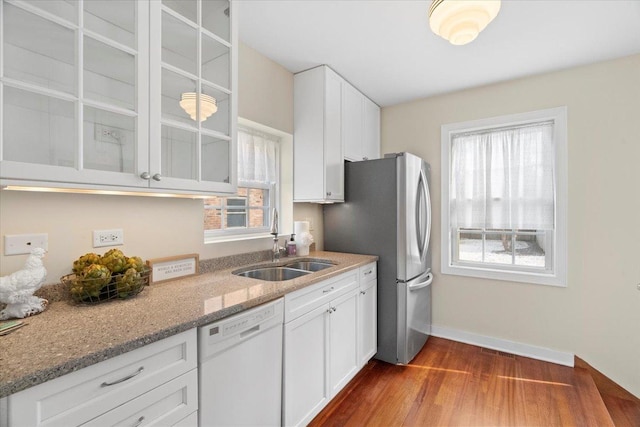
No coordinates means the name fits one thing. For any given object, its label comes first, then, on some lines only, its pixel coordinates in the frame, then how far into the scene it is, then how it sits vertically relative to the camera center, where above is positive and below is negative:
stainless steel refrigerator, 2.50 -0.20
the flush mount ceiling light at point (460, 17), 1.22 +0.85
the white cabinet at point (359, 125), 2.80 +0.91
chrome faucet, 2.31 -0.18
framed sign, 1.59 -0.31
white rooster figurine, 1.03 -0.27
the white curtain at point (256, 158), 2.35 +0.47
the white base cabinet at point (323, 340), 1.60 -0.83
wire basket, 1.20 -0.32
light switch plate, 1.16 -0.12
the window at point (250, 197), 2.21 +0.14
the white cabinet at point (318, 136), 2.52 +0.68
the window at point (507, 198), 2.62 +0.14
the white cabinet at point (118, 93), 0.99 +0.49
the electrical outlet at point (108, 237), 1.40 -0.12
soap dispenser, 2.54 -0.31
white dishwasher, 1.17 -0.69
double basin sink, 2.09 -0.43
